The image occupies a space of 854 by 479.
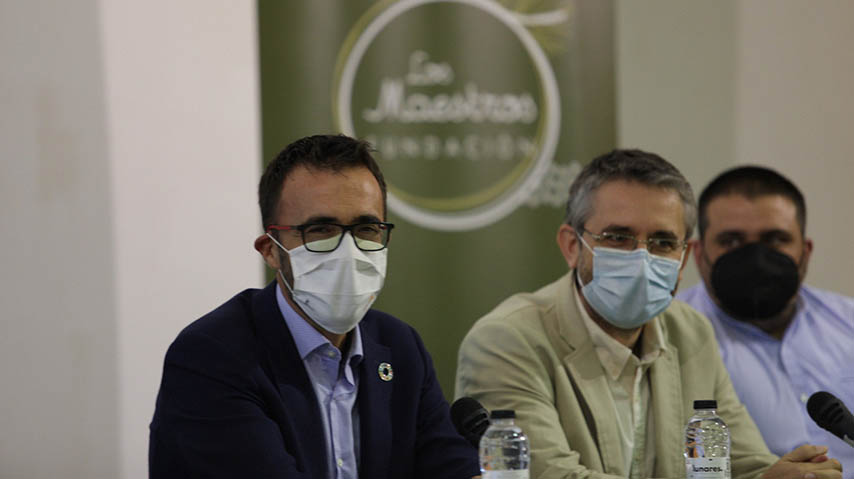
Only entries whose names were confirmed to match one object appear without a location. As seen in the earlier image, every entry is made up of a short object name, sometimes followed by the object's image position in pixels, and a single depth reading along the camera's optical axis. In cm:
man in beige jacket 541
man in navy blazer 429
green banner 833
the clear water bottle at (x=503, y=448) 399
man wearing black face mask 679
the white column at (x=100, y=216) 727
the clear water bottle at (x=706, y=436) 509
